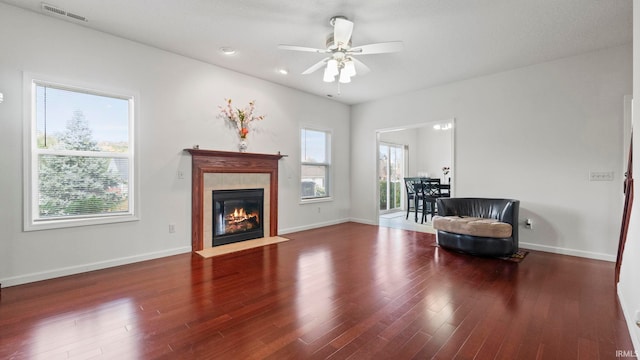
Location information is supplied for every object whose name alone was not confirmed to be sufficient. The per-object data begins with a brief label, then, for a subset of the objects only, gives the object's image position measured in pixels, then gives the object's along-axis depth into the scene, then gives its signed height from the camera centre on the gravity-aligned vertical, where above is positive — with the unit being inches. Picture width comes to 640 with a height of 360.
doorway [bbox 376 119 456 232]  330.6 +22.8
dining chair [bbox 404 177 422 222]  279.7 -10.4
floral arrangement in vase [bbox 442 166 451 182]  346.3 +9.2
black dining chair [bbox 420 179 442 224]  265.9 -13.0
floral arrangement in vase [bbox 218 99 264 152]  184.9 +41.2
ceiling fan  114.2 +55.0
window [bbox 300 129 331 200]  238.7 +13.6
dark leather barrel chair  150.3 -25.3
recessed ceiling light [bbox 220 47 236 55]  153.7 +70.6
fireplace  169.3 -0.4
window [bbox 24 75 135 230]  122.8 +10.7
